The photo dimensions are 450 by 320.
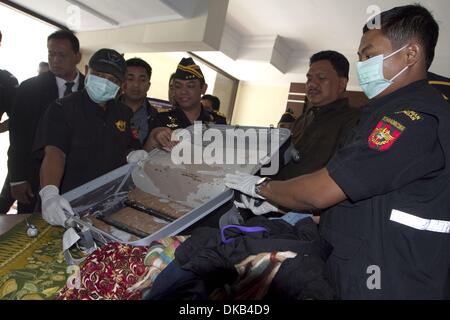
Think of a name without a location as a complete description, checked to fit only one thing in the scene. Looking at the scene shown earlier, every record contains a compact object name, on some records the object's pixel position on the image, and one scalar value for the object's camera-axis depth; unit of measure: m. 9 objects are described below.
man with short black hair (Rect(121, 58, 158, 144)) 2.47
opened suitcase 1.19
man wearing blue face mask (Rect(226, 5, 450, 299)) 0.83
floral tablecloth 0.84
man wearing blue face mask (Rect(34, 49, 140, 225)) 1.40
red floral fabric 0.81
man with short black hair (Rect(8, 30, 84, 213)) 2.10
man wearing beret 2.08
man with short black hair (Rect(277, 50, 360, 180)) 1.68
